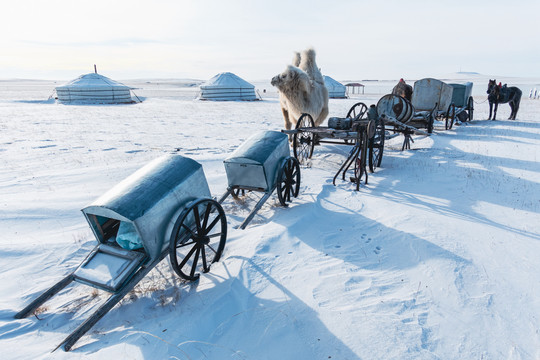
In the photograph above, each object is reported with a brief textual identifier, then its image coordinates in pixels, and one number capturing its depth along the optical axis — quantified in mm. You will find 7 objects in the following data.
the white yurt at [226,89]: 29719
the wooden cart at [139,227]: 3076
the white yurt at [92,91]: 26094
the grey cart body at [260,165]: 4922
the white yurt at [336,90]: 34188
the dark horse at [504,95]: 15234
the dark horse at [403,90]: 13328
